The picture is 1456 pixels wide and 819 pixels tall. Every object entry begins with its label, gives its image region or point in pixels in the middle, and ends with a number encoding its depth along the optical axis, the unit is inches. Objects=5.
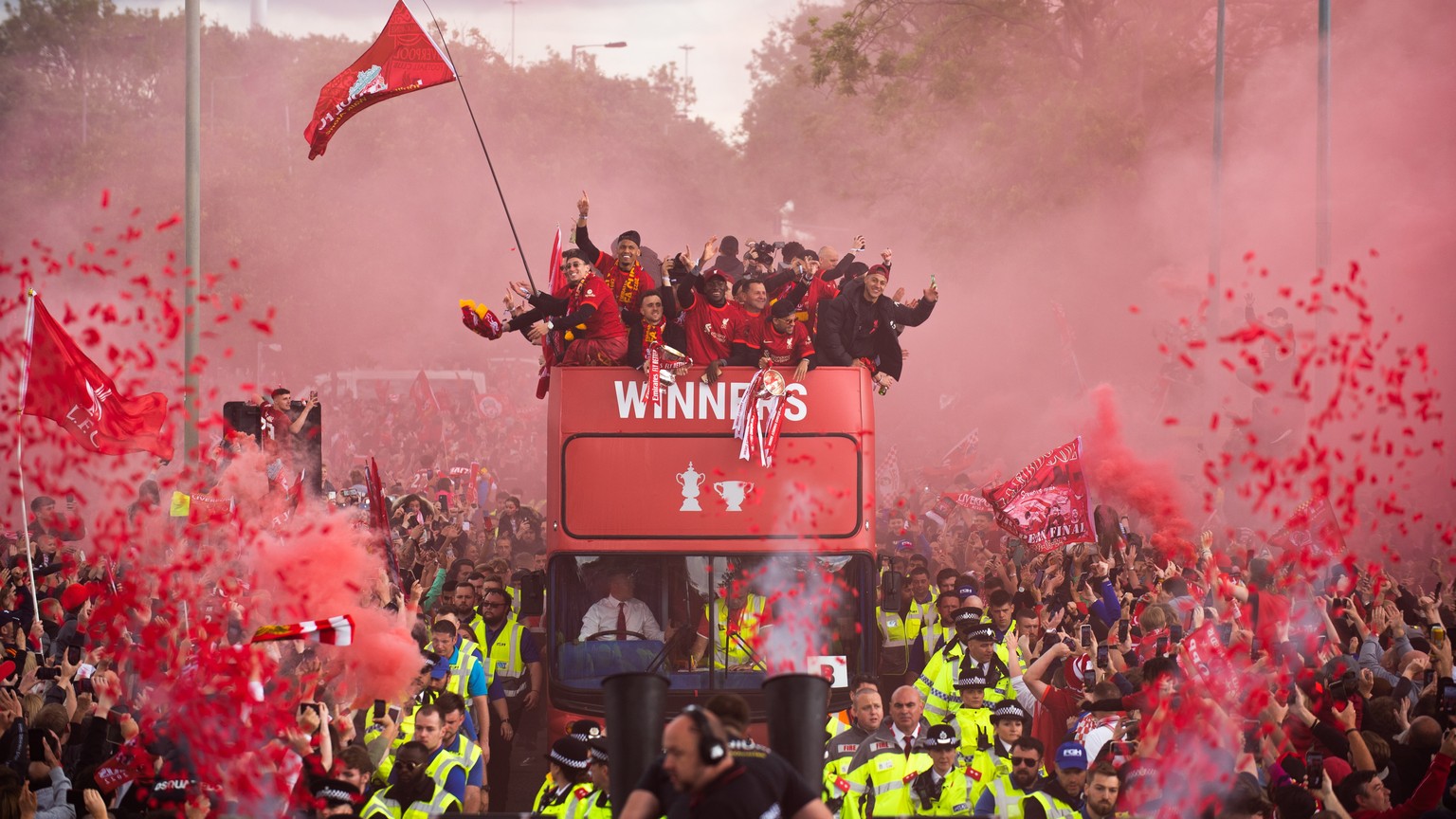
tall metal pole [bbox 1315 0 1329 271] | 1530.5
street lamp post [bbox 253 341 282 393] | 3096.0
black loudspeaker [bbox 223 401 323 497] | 1041.5
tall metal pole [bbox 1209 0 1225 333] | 1835.6
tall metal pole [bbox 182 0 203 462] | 1089.4
